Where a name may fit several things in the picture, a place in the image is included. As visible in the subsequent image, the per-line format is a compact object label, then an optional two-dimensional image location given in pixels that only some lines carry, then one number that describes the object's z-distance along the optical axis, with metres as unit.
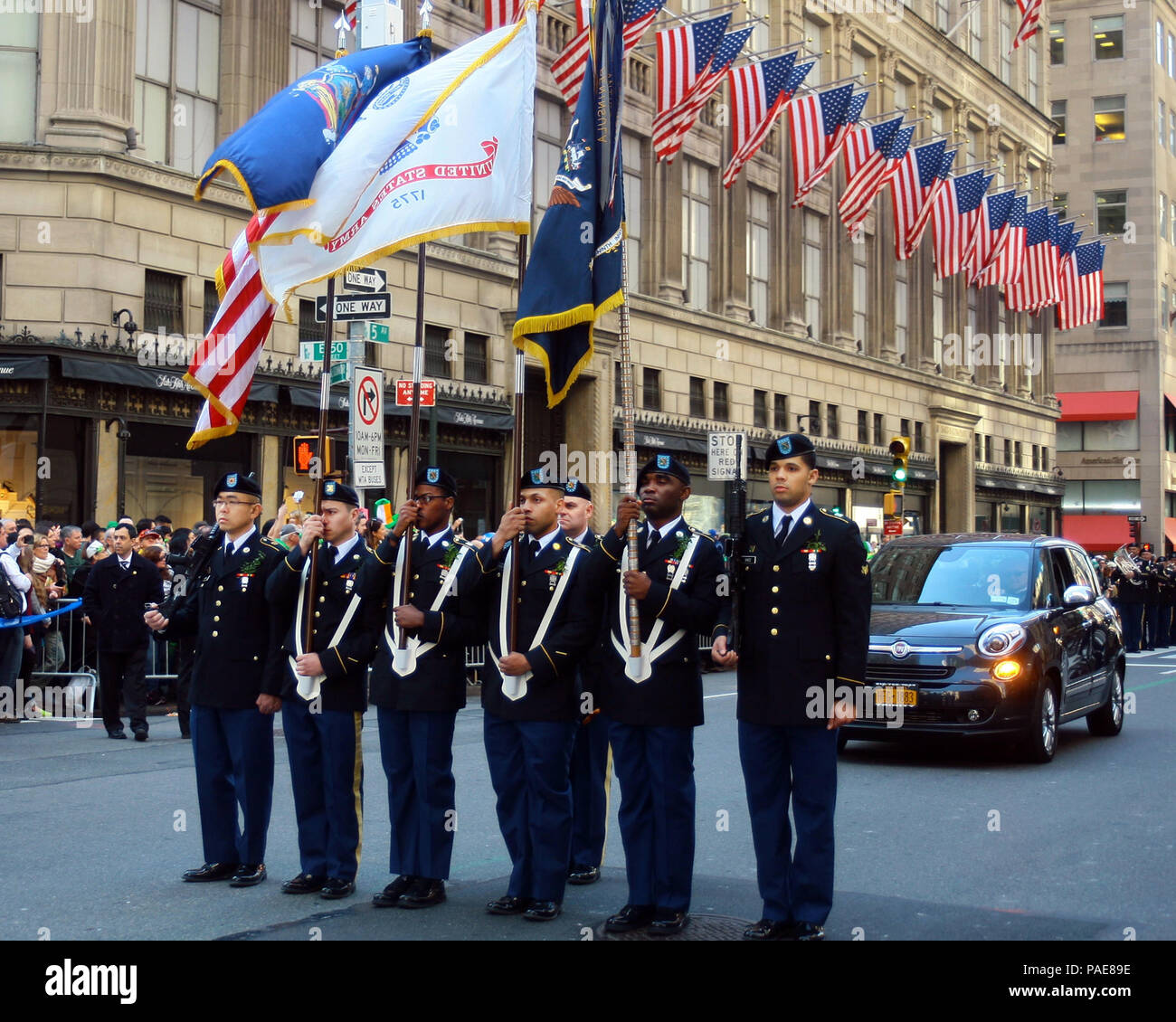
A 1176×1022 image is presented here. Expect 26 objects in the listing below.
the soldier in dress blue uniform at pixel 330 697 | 7.54
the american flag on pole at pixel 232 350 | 9.04
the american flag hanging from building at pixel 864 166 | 32.25
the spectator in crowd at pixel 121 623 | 14.22
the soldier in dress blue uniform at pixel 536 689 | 7.05
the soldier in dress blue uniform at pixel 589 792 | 7.96
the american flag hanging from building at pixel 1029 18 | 35.38
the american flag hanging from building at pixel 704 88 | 26.47
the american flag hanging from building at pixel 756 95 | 29.09
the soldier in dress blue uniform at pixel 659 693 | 6.73
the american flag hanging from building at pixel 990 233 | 38.31
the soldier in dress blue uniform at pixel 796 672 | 6.57
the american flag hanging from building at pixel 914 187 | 34.44
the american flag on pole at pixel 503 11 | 19.82
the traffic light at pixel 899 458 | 26.00
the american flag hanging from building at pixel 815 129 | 30.77
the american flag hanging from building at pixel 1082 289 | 43.75
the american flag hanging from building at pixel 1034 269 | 40.88
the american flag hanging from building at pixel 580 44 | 24.48
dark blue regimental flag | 7.59
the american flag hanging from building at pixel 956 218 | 36.22
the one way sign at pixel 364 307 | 15.77
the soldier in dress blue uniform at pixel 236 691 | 7.86
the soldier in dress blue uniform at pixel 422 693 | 7.24
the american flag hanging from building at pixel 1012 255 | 39.78
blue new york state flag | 8.53
